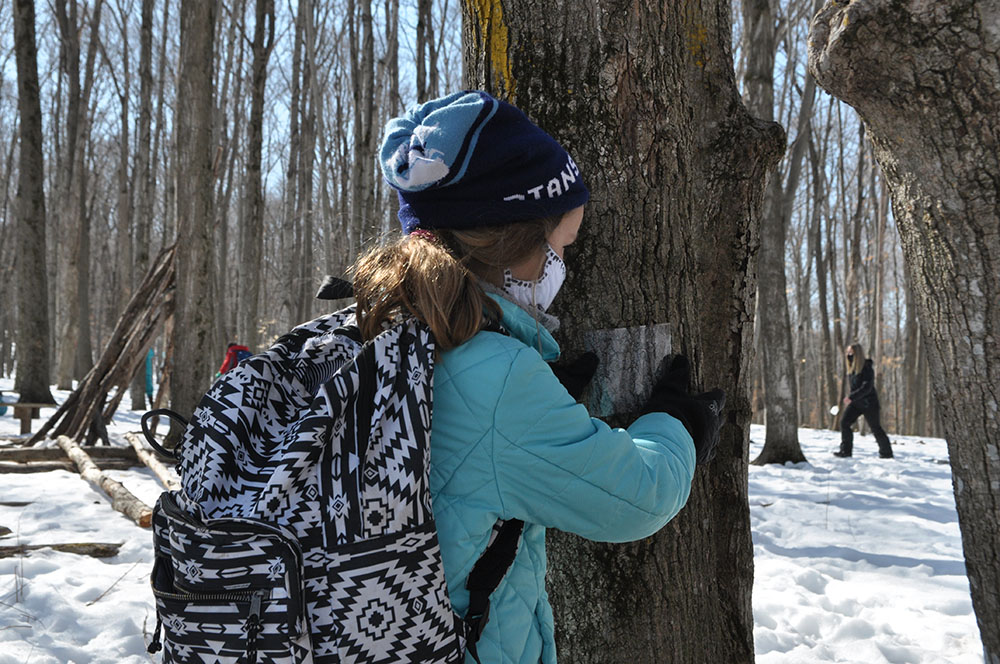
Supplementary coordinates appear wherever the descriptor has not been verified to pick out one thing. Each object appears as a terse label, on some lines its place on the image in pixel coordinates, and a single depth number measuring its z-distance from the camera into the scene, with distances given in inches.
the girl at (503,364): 45.3
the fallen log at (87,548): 167.5
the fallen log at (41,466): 263.3
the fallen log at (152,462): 245.0
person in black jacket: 405.1
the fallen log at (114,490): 193.2
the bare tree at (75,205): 537.3
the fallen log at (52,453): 287.0
